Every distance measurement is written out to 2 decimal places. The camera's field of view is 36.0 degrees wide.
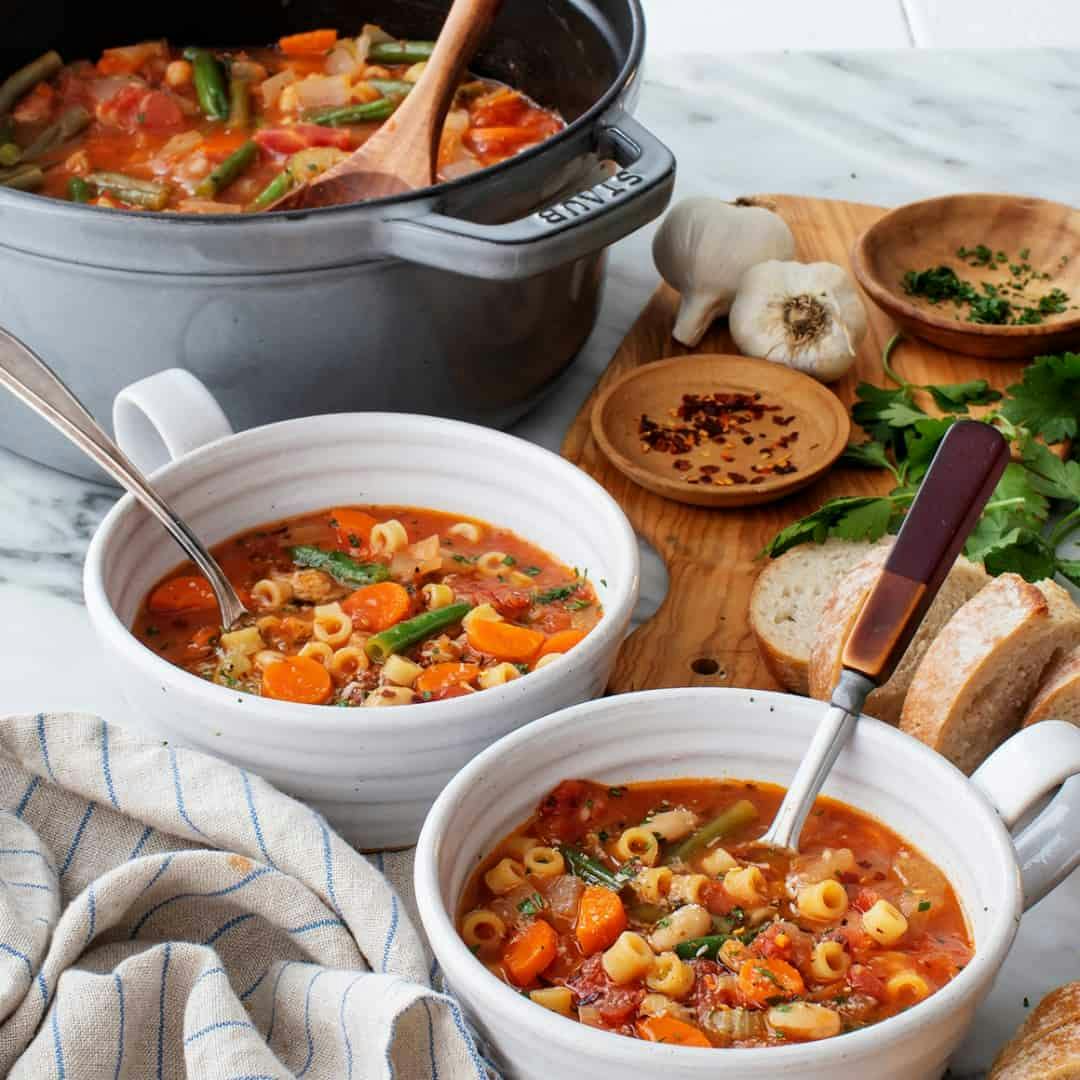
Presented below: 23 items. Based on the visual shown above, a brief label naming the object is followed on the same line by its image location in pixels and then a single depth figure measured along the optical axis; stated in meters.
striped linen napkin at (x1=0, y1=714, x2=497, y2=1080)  1.77
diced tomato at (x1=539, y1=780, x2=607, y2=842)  1.94
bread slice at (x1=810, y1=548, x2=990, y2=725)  2.28
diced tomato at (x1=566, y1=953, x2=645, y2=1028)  1.71
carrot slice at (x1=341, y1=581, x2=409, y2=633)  2.28
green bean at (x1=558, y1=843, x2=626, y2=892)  1.87
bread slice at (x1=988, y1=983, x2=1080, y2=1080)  1.63
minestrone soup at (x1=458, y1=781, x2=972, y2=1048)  1.71
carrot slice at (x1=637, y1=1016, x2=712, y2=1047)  1.65
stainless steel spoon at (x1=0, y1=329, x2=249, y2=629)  2.29
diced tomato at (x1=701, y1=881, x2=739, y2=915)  1.83
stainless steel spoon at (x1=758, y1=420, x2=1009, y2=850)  1.97
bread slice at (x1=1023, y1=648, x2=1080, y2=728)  2.16
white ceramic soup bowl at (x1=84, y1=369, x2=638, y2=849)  2.02
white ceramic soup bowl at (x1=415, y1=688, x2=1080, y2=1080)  1.56
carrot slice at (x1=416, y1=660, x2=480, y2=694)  2.17
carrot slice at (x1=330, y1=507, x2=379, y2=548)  2.46
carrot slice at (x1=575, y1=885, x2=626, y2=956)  1.80
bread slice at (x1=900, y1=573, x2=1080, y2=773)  2.13
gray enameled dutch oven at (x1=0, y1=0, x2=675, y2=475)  2.36
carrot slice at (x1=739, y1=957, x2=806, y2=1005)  1.70
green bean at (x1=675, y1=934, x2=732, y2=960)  1.77
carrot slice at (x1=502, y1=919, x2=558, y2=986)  1.75
